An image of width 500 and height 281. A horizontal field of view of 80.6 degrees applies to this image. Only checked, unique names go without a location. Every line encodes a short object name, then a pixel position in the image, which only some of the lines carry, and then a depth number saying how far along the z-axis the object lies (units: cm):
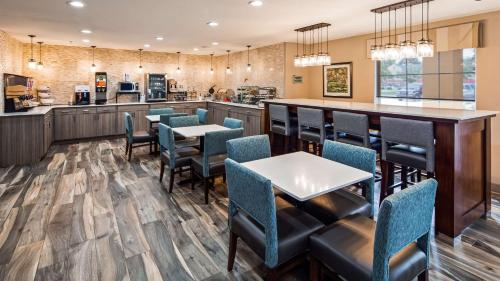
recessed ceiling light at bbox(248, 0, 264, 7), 371
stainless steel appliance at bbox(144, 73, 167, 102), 861
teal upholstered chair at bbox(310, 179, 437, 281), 148
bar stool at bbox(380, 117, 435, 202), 279
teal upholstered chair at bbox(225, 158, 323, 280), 181
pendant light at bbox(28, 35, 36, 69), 668
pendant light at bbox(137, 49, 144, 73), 862
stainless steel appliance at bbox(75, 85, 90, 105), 764
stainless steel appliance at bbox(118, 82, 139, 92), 826
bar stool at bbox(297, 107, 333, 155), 404
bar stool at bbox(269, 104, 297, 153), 465
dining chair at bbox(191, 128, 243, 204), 358
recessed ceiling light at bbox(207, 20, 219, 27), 486
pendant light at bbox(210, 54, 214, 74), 996
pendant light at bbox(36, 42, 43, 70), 711
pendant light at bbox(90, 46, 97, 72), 795
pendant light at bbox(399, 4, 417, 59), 345
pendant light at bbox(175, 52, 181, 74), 932
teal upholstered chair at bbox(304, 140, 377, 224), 229
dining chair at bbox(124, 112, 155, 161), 557
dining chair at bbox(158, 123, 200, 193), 391
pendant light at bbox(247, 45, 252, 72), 789
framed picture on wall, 629
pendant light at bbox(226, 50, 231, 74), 856
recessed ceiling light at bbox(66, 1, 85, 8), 376
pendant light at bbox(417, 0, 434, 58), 336
